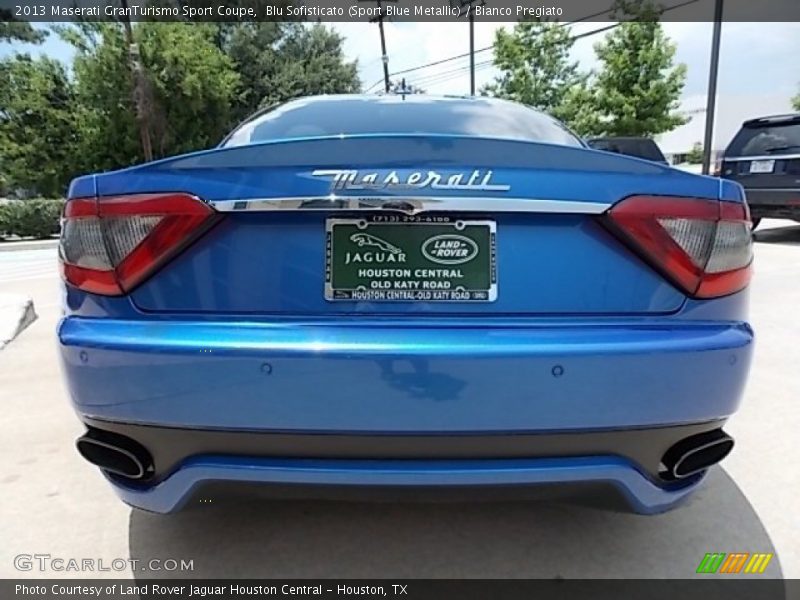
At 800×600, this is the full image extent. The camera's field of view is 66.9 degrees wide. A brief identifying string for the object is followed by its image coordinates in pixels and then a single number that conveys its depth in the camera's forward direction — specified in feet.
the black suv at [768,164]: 30.42
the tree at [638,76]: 67.51
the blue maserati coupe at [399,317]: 4.77
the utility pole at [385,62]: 92.94
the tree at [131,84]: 74.33
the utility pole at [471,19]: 76.59
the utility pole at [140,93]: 63.16
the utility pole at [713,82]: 49.14
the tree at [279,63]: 101.09
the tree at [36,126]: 72.08
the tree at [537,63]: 82.07
